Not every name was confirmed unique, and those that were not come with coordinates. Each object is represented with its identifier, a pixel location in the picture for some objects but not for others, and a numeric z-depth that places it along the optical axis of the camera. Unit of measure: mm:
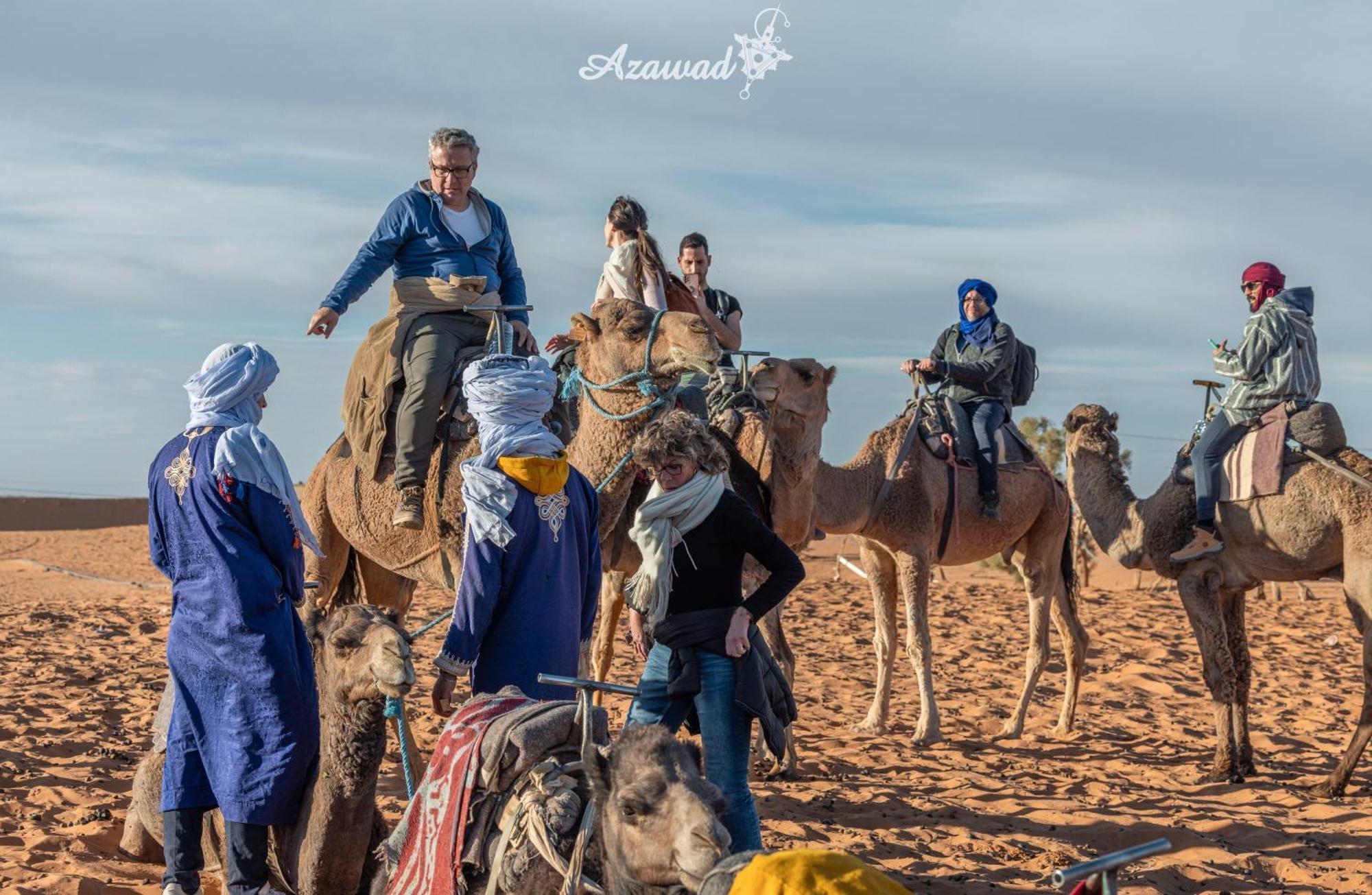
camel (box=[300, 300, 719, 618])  13508
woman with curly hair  10242
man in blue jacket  14266
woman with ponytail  16016
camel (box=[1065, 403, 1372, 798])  18031
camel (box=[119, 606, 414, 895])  8477
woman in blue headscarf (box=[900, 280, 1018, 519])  21766
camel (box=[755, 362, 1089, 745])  20625
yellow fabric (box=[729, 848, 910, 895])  4785
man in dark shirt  18672
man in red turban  18359
